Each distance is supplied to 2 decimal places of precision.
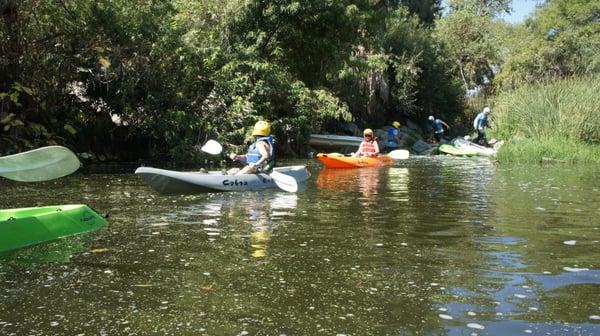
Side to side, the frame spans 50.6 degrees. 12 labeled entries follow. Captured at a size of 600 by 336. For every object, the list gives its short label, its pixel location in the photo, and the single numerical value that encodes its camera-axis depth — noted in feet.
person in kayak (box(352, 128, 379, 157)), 55.98
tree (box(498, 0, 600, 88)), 106.11
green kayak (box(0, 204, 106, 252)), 18.97
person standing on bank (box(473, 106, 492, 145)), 77.97
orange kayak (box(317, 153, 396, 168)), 51.08
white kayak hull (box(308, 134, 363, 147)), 75.92
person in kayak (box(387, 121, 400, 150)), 80.69
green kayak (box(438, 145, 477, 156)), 70.18
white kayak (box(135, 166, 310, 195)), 29.71
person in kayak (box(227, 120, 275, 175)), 34.22
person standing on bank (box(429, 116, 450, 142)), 92.27
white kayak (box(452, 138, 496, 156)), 68.69
